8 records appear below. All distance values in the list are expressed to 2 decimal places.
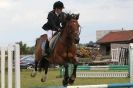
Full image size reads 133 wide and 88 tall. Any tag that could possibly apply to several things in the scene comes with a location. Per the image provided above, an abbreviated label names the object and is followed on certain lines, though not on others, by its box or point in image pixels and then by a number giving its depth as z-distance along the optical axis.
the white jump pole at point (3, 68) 8.41
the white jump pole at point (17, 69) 8.25
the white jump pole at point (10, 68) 8.31
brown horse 11.91
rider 12.62
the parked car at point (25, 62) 34.31
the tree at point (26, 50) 53.83
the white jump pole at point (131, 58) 11.04
